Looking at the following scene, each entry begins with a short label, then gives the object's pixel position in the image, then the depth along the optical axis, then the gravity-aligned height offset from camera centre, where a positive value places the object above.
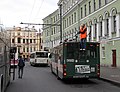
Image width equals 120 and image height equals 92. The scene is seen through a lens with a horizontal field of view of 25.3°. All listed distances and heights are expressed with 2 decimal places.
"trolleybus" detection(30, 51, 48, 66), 40.31 -0.53
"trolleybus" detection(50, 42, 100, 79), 15.62 -0.38
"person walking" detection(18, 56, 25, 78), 19.73 -0.64
